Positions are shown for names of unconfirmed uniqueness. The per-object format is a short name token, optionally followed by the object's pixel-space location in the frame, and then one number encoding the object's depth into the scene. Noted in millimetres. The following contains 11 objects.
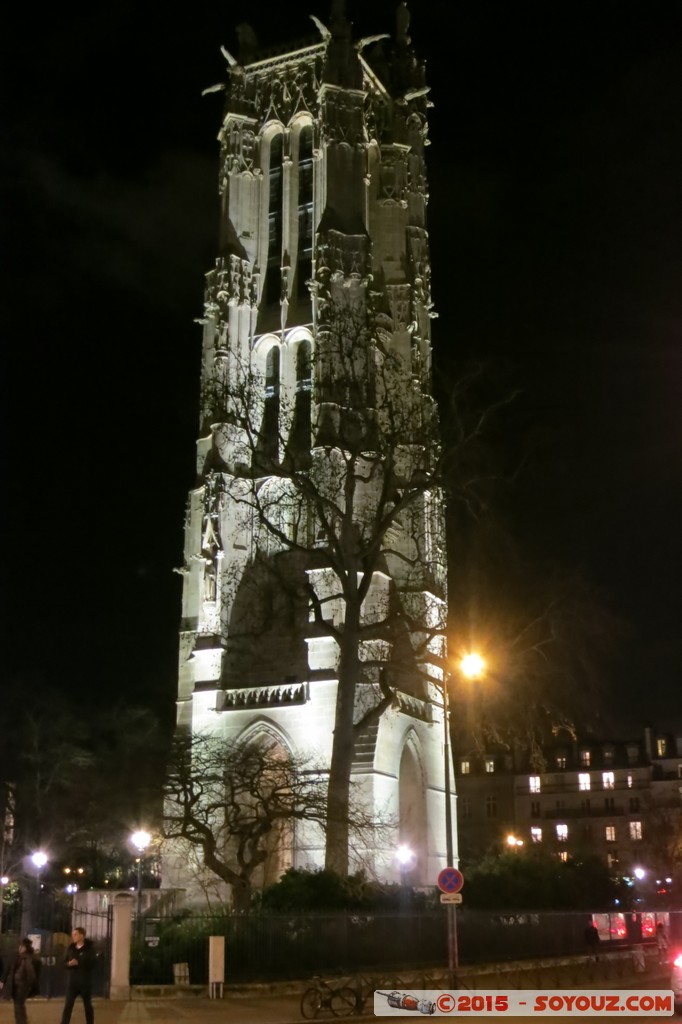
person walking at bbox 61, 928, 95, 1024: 14781
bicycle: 18578
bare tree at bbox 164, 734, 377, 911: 32000
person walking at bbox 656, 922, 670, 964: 30109
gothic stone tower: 31391
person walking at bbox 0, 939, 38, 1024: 15055
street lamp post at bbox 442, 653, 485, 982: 20703
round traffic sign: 19781
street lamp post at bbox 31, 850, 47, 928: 39875
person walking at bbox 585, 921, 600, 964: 29344
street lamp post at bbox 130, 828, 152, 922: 31884
